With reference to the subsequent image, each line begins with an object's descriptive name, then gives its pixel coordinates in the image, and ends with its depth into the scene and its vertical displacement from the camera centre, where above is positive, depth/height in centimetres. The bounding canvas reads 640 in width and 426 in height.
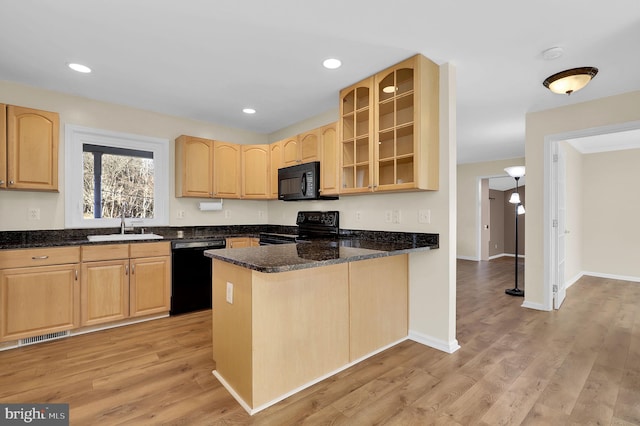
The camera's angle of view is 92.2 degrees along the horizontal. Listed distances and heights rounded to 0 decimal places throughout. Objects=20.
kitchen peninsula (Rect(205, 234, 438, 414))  179 -67
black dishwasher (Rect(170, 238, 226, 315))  341 -70
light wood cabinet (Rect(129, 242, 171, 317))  316 -68
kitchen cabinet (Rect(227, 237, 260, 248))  391 -36
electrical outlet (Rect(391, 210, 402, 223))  288 -2
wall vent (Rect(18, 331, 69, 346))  266 -110
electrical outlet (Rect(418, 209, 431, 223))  265 -2
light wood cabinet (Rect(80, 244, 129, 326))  289 -67
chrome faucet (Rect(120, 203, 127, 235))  352 -11
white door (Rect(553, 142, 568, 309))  366 -15
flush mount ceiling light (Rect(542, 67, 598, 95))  249 +110
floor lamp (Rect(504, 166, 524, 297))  429 +57
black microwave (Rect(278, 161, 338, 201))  347 +38
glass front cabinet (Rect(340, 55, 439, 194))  245 +73
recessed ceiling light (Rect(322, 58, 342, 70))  253 +126
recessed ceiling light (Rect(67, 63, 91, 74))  262 +127
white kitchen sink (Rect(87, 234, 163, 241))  316 -24
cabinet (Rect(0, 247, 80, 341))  255 -67
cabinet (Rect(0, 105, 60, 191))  272 +61
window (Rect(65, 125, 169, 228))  332 +42
